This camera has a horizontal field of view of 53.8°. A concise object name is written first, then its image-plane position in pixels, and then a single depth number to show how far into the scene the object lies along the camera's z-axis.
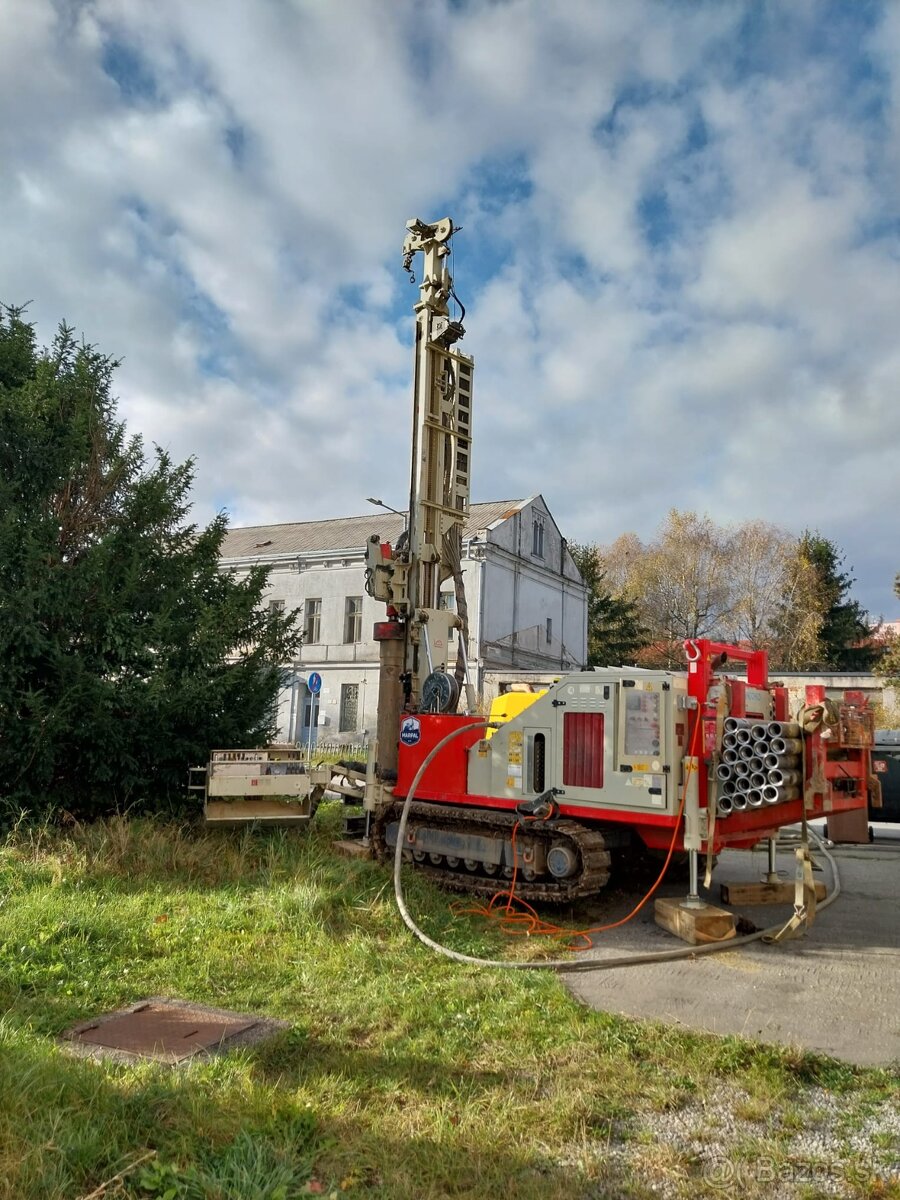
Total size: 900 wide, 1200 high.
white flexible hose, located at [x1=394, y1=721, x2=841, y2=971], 6.61
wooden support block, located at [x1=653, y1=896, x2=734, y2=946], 7.48
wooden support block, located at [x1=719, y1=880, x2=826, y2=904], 9.03
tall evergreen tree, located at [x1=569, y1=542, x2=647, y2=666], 42.97
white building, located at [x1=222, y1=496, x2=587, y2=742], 32.59
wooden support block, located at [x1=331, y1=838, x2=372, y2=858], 10.05
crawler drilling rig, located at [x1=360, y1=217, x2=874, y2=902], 7.70
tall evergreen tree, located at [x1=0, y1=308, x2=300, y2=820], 10.10
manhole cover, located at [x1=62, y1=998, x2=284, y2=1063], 4.80
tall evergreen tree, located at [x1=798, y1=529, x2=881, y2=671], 41.41
